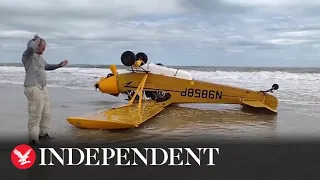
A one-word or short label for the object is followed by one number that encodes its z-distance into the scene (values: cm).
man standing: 463
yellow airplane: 825
